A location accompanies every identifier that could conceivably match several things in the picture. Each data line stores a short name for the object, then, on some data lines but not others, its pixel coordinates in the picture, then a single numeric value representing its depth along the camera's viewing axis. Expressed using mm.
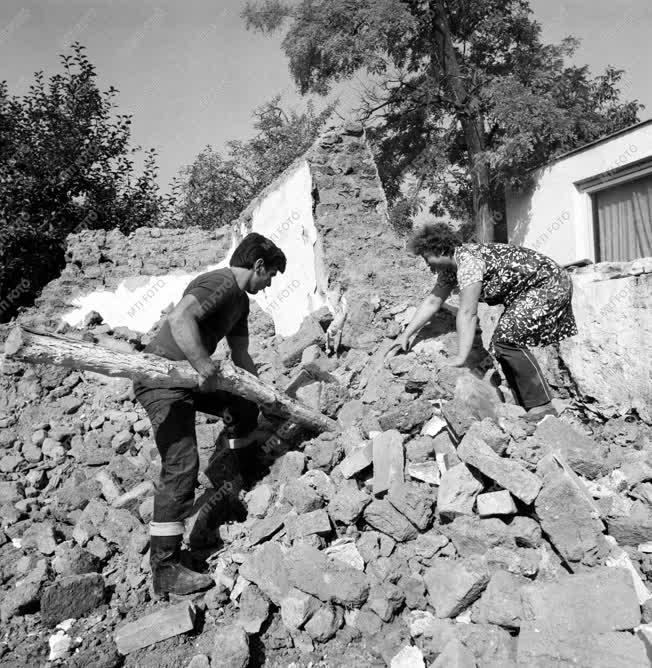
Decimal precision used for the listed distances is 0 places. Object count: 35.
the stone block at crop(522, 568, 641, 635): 2160
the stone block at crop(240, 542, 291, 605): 2646
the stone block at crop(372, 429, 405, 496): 2979
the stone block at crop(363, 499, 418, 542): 2807
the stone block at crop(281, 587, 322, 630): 2516
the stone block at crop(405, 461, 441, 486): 2957
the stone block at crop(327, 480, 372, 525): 2939
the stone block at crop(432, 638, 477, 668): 2092
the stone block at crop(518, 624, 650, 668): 2008
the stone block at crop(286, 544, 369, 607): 2539
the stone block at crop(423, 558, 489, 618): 2396
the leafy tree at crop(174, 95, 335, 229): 15367
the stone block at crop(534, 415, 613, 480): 2904
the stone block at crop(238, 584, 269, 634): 2531
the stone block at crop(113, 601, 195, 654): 2559
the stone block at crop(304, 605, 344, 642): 2465
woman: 3455
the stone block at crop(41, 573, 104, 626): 2832
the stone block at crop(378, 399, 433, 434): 3338
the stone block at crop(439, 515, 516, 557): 2611
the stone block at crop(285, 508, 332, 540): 2895
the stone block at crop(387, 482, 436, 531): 2807
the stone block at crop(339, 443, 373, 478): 3141
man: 2857
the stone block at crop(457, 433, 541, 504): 2645
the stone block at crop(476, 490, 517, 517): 2646
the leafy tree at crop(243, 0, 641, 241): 9461
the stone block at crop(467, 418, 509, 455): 2924
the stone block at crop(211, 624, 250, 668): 2324
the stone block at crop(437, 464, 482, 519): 2730
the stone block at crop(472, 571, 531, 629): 2279
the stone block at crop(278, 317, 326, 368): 5023
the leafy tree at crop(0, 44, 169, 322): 9836
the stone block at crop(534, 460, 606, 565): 2516
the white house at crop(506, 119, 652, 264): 7285
